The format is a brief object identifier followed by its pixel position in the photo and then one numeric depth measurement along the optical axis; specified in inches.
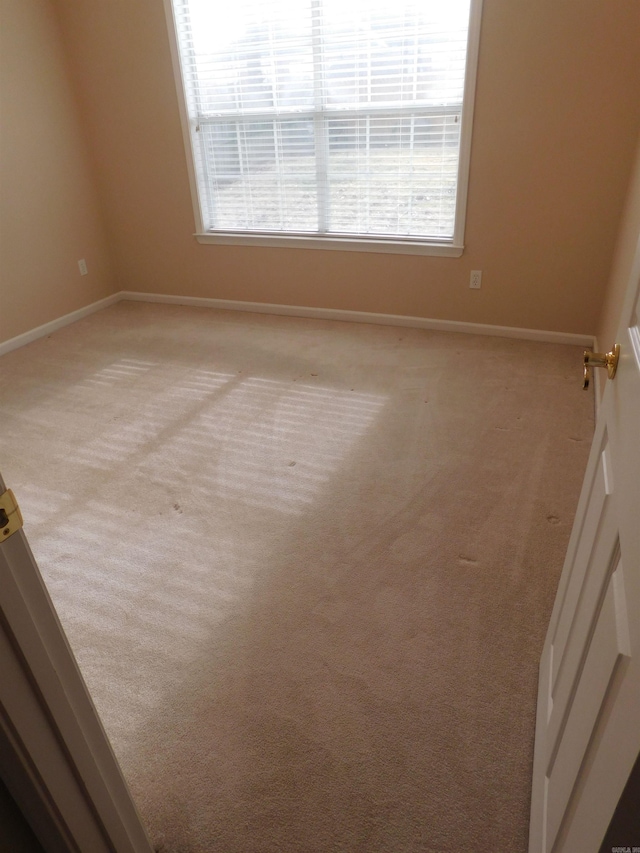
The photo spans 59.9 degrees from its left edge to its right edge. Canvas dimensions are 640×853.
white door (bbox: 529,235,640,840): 23.2
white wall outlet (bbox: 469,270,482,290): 132.9
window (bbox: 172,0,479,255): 118.0
